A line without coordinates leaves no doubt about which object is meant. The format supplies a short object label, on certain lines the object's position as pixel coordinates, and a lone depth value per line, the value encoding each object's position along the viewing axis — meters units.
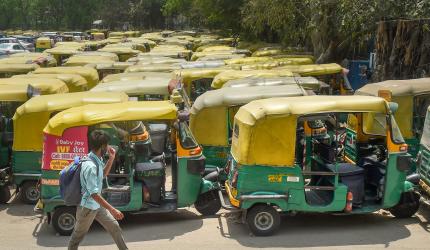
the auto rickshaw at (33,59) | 20.72
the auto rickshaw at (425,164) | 9.25
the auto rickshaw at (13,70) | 17.89
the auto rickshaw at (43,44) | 36.34
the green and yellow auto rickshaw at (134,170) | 8.59
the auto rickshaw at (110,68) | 19.83
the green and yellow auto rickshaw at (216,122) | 10.76
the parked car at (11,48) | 33.72
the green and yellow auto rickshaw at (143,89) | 13.55
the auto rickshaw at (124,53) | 27.75
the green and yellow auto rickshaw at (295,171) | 8.36
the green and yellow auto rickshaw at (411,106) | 10.66
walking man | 6.33
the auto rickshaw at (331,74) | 16.30
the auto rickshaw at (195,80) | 15.55
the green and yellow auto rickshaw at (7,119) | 10.66
